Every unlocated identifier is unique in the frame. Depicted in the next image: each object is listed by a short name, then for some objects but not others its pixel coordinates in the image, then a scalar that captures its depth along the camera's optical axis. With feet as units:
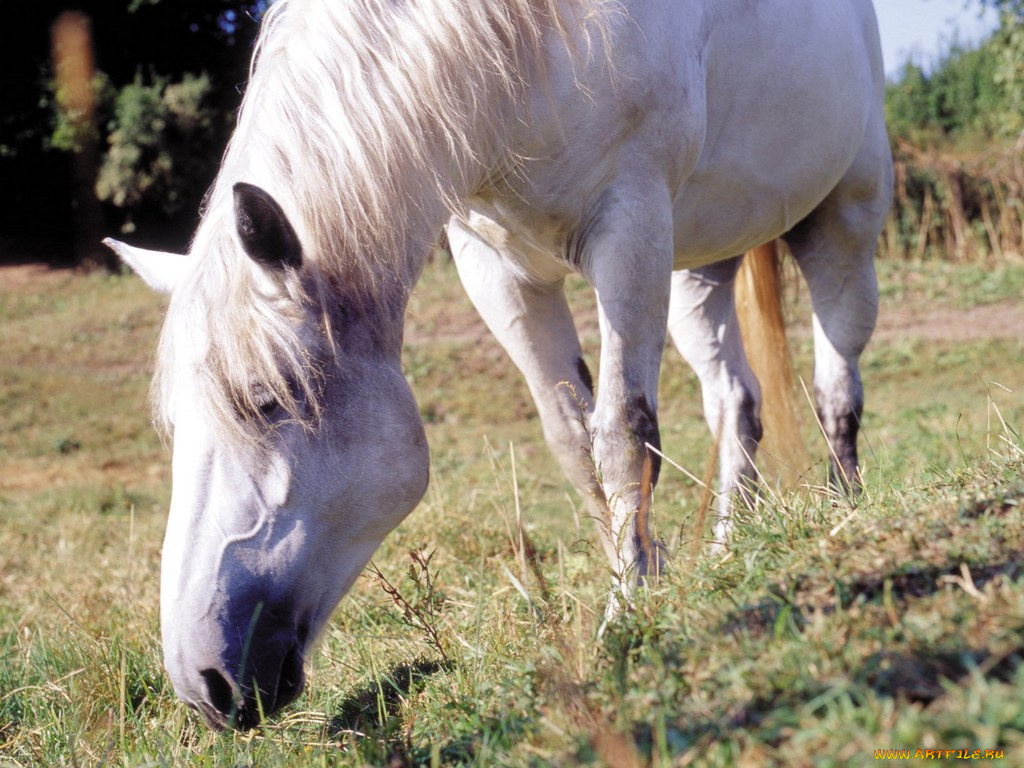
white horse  6.10
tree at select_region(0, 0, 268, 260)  55.42
